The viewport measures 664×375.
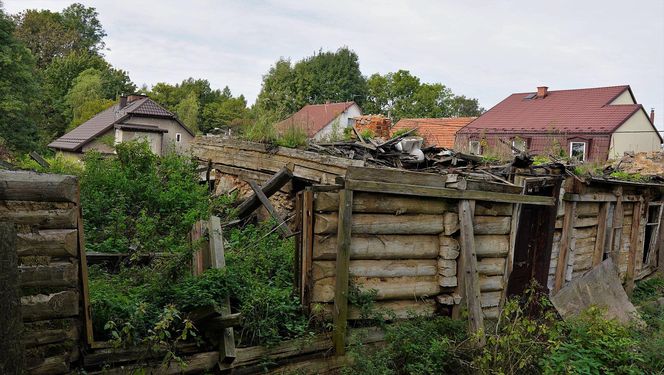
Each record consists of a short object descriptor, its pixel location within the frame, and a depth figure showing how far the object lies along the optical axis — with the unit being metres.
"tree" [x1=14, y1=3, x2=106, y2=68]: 50.97
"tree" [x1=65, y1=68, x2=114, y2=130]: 36.88
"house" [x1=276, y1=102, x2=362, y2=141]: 36.52
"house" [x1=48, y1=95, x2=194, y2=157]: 28.09
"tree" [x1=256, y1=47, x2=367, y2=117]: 48.75
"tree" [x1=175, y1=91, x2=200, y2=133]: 37.67
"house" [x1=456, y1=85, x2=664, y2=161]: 26.23
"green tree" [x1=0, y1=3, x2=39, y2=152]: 25.39
